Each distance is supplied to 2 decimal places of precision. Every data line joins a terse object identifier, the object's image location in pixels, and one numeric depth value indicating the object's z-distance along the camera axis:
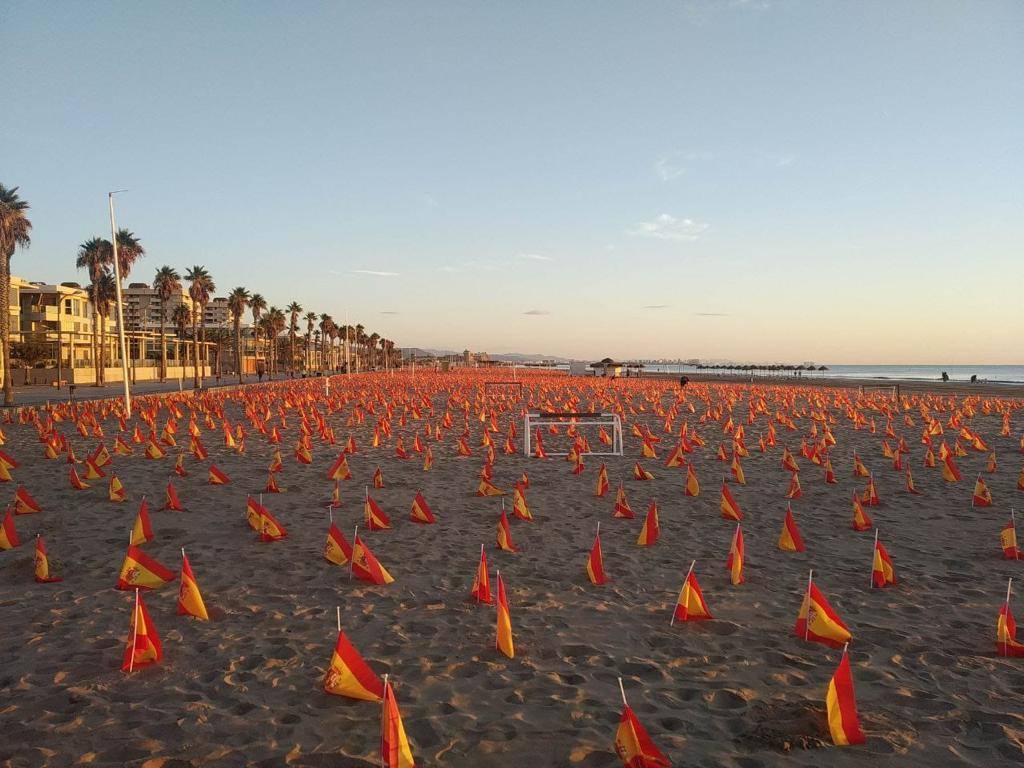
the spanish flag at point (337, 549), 6.87
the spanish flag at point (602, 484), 10.72
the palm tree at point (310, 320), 126.40
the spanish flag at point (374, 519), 8.44
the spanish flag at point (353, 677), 4.07
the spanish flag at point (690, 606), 5.42
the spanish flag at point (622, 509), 9.15
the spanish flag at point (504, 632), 4.78
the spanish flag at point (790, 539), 7.57
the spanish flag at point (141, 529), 7.49
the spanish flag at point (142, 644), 4.53
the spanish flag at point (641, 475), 12.30
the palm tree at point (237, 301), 80.31
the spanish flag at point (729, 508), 9.09
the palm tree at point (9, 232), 31.59
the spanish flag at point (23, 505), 9.09
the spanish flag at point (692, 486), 10.80
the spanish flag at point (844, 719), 3.63
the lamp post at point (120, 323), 24.48
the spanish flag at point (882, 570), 6.27
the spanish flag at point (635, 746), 3.19
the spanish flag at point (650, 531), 7.80
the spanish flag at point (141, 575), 6.08
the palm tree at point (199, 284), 65.81
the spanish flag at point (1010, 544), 7.20
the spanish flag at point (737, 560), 6.44
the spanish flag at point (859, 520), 8.52
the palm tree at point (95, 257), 51.12
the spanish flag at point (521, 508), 9.01
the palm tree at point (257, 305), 88.78
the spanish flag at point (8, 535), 7.36
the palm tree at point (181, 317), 71.75
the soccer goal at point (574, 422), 13.91
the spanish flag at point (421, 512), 8.85
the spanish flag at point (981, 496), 9.88
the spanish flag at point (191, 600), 5.40
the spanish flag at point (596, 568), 6.44
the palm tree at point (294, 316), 110.69
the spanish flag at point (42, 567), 6.34
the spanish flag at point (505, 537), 7.57
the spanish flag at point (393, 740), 3.22
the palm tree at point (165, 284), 61.72
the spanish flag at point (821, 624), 4.96
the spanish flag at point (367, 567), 6.41
